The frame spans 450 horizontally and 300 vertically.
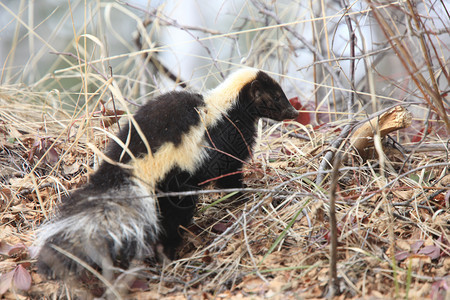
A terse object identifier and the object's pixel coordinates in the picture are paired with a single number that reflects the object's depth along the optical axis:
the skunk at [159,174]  5.04
